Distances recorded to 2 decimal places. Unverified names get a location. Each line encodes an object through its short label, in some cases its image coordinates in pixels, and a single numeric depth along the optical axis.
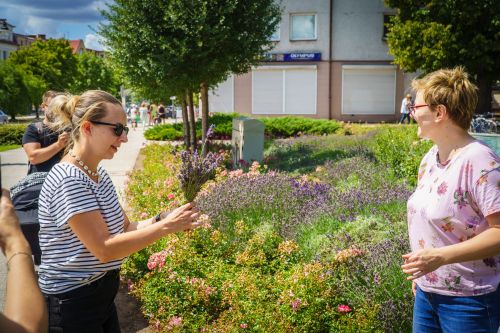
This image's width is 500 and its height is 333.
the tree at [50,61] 66.62
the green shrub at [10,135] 24.25
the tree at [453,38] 23.53
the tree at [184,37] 11.61
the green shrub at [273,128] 23.42
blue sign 33.88
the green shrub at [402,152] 8.59
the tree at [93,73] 68.25
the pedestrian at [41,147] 4.91
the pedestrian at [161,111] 36.80
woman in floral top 2.47
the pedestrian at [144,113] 37.01
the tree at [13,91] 50.22
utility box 12.15
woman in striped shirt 2.53
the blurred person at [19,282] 1.52
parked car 45.02
